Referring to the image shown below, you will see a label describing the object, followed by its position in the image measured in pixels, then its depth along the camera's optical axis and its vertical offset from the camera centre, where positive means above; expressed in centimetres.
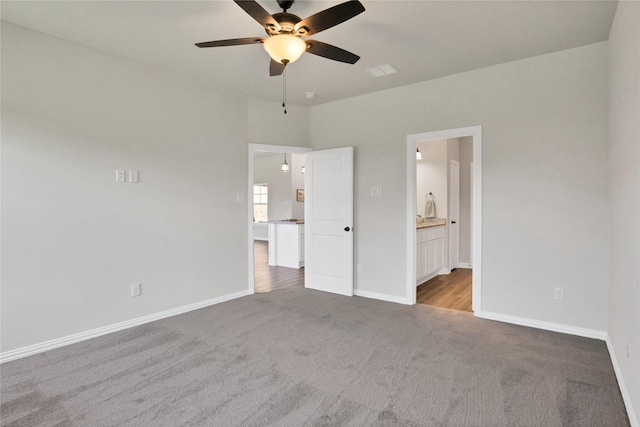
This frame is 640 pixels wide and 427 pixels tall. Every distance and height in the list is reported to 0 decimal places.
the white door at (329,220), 444 -21
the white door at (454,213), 598 -15
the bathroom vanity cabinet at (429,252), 477 -72
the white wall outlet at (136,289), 337 -84
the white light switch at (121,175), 322 +30
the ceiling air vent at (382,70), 345 +142
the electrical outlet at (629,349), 196 -86
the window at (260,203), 1075 +9
